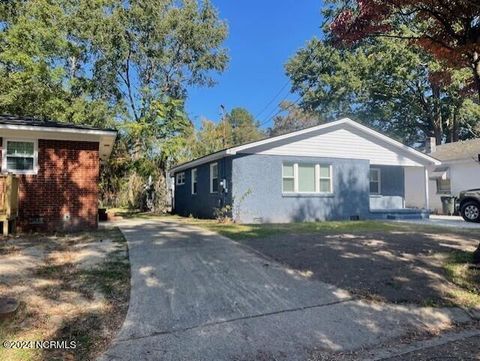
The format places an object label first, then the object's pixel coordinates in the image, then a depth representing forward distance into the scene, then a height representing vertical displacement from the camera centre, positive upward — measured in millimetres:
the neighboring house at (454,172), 20797 +1283
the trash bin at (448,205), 20773 -500
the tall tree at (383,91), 29766 +8701
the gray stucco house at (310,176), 15086 +874
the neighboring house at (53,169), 10938 +853
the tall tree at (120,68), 20578 +8098
